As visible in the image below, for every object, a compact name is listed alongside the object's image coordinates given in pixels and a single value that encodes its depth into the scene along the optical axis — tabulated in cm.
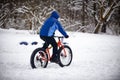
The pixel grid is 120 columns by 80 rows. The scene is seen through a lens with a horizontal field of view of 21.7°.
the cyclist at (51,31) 927
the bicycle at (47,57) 902
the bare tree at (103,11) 2580
